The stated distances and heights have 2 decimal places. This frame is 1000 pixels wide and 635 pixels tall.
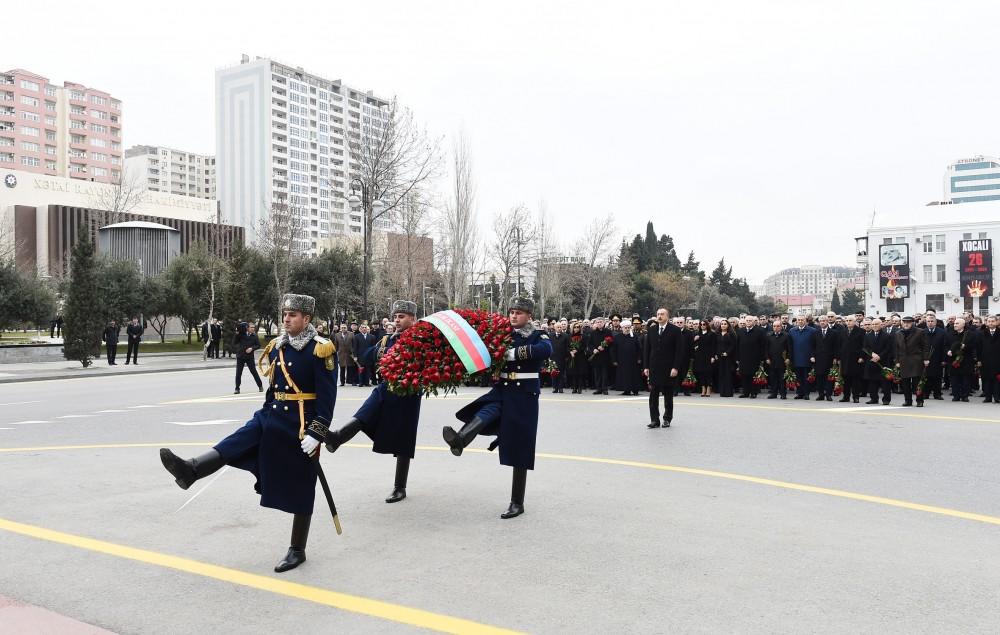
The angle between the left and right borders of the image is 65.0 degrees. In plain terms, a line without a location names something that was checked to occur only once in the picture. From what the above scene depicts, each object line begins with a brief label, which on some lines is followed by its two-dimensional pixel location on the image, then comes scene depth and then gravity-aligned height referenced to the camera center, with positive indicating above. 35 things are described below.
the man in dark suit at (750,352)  18.53 -0.71
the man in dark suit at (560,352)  20.42 -0.76
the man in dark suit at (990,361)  17.14 -0.87
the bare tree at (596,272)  78.12 +5.10
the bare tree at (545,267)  69.62 +5.24
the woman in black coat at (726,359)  18.77 -0.88
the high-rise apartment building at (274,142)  144.00 +34.44
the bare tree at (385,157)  38.03 +8.15
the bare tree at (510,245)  60.36 +6.22
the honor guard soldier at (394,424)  7.10 -0.92
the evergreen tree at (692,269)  111.88 +7.86
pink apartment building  118.44 +31.03
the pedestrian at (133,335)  33.38 -0.46
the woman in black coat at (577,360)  20.27 -0.97
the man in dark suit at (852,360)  16.88 -0.83
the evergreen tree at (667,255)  110.22 +9.86
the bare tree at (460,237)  44.38 +4.95
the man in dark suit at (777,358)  18.36 -0.84
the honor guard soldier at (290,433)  5.35 -0.77
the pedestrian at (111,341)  32.66 -0.71
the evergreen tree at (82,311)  29.84 +0.52
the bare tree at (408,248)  41.44 +4.74
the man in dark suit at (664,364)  12.36 -0.66
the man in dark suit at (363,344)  21.73 -0.57
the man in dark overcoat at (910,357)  16.19 -0.74
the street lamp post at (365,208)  30.78 +4.81
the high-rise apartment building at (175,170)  167.62 +33.96
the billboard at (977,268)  95.44 +6.55
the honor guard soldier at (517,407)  6.80 -0.76
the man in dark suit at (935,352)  18.00 -0.70
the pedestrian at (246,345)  18.86 -0.51
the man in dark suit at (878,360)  16.48 -0.81
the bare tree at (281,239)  46.03 +5.17
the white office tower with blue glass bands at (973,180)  146.25 +26.81
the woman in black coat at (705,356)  19.11 -0.82
